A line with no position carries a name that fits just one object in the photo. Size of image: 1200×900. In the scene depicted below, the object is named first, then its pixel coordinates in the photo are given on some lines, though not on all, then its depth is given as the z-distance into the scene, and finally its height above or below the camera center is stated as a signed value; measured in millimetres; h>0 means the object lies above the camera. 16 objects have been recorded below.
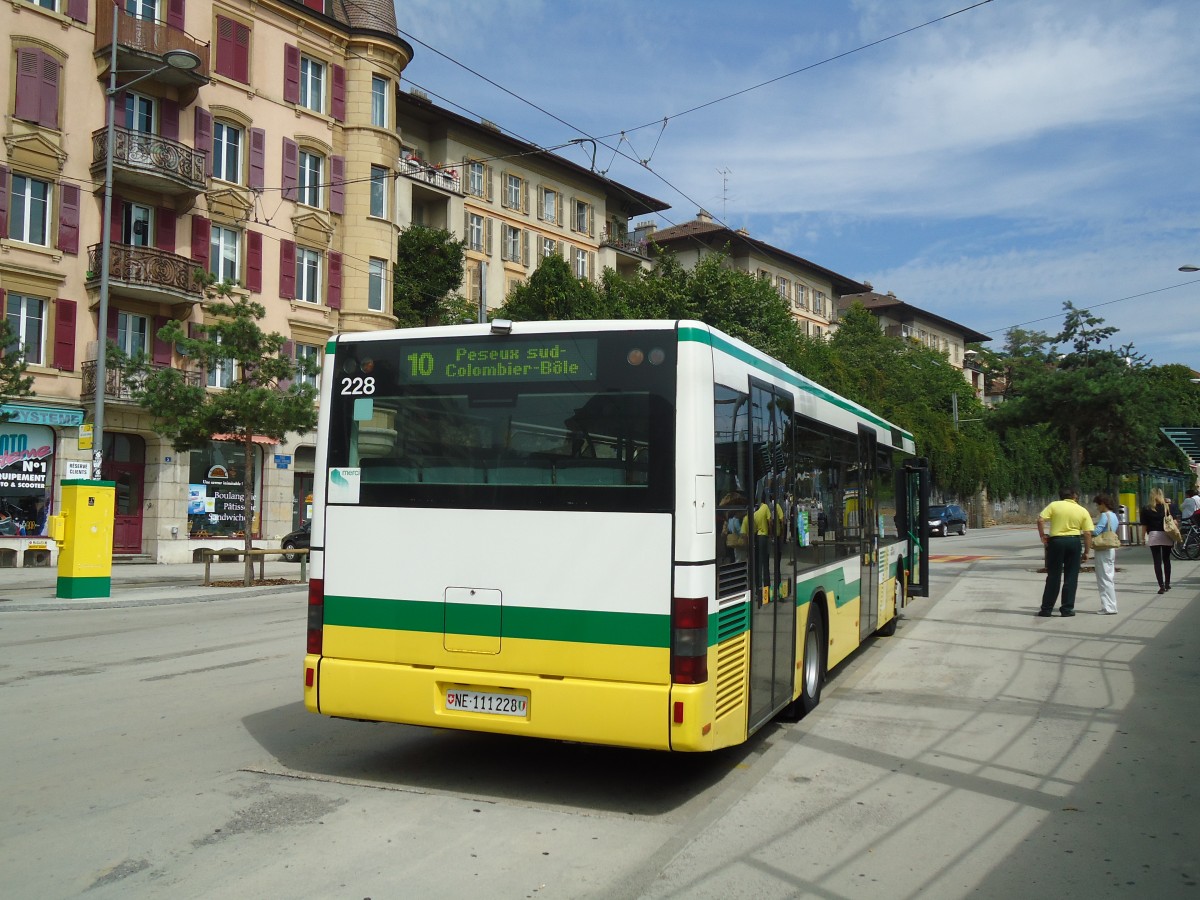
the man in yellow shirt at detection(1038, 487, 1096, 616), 15320 -566
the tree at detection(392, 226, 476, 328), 44062 +8987
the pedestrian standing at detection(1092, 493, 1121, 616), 15766 -837
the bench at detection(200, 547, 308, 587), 23594 -1451
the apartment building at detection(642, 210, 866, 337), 69688 +16096
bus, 6020 -210
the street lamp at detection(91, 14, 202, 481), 23500 +5234
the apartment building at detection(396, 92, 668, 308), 48938 +14233
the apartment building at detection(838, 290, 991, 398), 90875 +15588
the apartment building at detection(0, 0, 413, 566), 29703 +8758
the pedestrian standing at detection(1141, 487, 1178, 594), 18828 -527
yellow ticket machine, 19938 -821
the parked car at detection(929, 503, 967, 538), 50719 -850
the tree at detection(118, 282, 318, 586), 23984 +2211
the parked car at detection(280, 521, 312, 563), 35375 -1450
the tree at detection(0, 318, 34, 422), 22094 +2456
